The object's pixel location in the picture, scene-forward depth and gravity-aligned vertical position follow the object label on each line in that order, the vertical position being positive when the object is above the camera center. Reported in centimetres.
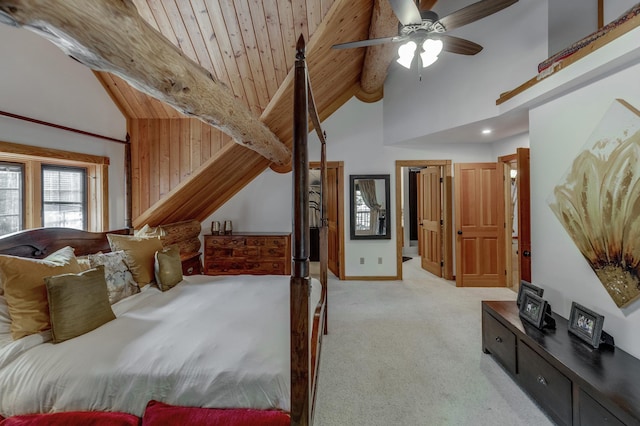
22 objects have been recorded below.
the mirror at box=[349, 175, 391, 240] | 495 +12
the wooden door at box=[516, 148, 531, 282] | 282 -1
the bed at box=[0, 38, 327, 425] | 120 -73
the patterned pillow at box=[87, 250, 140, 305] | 219 -48
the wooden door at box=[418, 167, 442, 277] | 508 -11
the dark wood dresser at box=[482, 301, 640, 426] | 141 -92
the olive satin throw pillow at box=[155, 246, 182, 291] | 254 -50
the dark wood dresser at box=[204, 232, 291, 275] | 444 -62
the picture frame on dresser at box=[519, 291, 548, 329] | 210 -74
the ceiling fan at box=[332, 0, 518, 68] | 191 +140
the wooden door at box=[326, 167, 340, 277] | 512 -12
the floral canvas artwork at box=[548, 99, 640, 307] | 172 +7
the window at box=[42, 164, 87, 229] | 263 +19
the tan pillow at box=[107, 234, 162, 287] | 245 -35
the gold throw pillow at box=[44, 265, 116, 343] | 163 -54
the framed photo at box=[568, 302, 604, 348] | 178 -74
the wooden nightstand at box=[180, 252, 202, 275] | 416 -75
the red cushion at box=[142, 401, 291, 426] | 125 -91
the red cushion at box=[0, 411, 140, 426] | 128 -93
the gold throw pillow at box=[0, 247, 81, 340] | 159 -45
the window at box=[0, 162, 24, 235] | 229 +16
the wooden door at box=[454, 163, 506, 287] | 452 -24
